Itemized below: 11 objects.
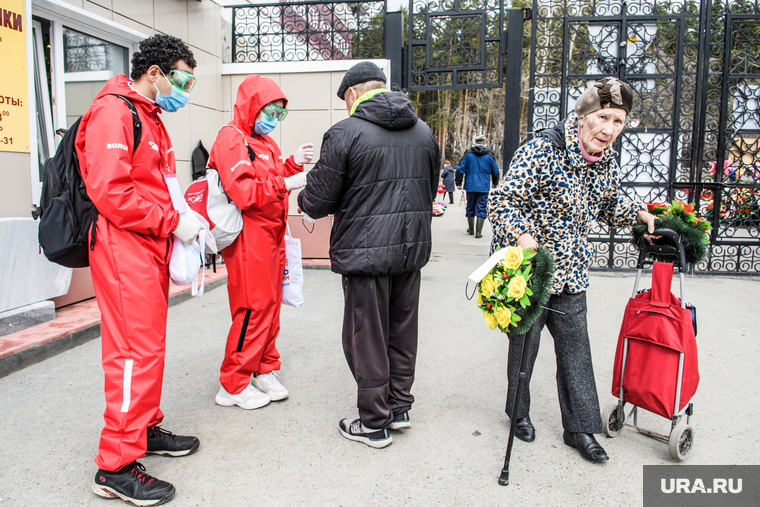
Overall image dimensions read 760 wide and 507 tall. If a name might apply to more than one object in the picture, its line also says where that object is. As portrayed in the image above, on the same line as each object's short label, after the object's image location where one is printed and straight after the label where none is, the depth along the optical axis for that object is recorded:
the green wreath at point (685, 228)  2.97
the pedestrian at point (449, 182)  24.47
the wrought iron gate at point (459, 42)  7.56
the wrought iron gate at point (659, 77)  7.29
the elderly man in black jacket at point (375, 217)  2.80
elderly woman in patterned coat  2.74
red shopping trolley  2.78
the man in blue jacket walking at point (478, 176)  11.03
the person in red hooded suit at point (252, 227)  3.15
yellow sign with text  4.28
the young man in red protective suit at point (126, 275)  2.34
